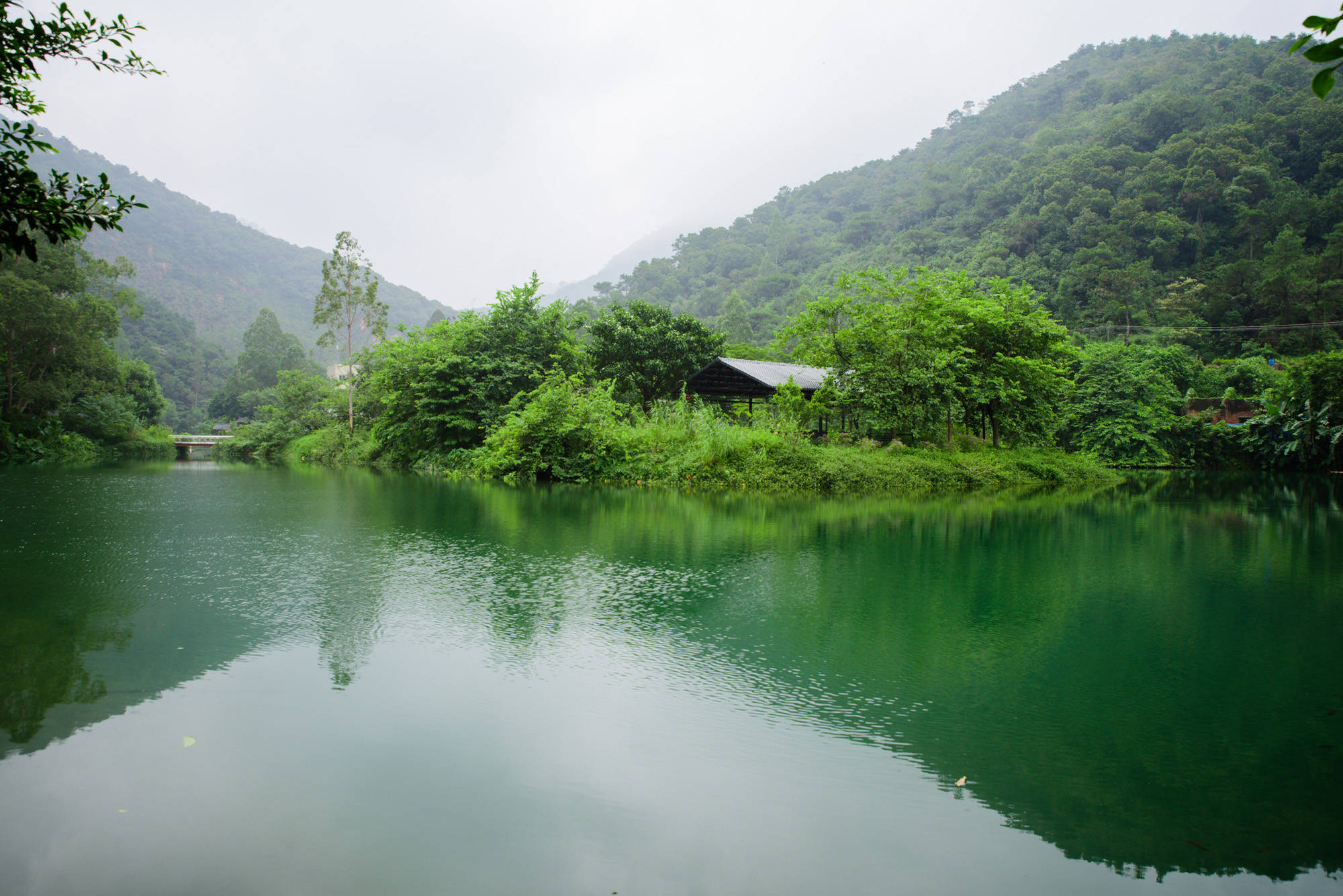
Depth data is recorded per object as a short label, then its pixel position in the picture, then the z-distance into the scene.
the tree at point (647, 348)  26.27
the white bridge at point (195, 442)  42.47
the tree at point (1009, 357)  21.25
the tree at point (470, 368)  24.95
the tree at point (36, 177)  3.16
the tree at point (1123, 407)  28.70
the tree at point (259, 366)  59.62
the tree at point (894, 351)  20.59
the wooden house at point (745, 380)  23.25
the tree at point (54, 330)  26.84
